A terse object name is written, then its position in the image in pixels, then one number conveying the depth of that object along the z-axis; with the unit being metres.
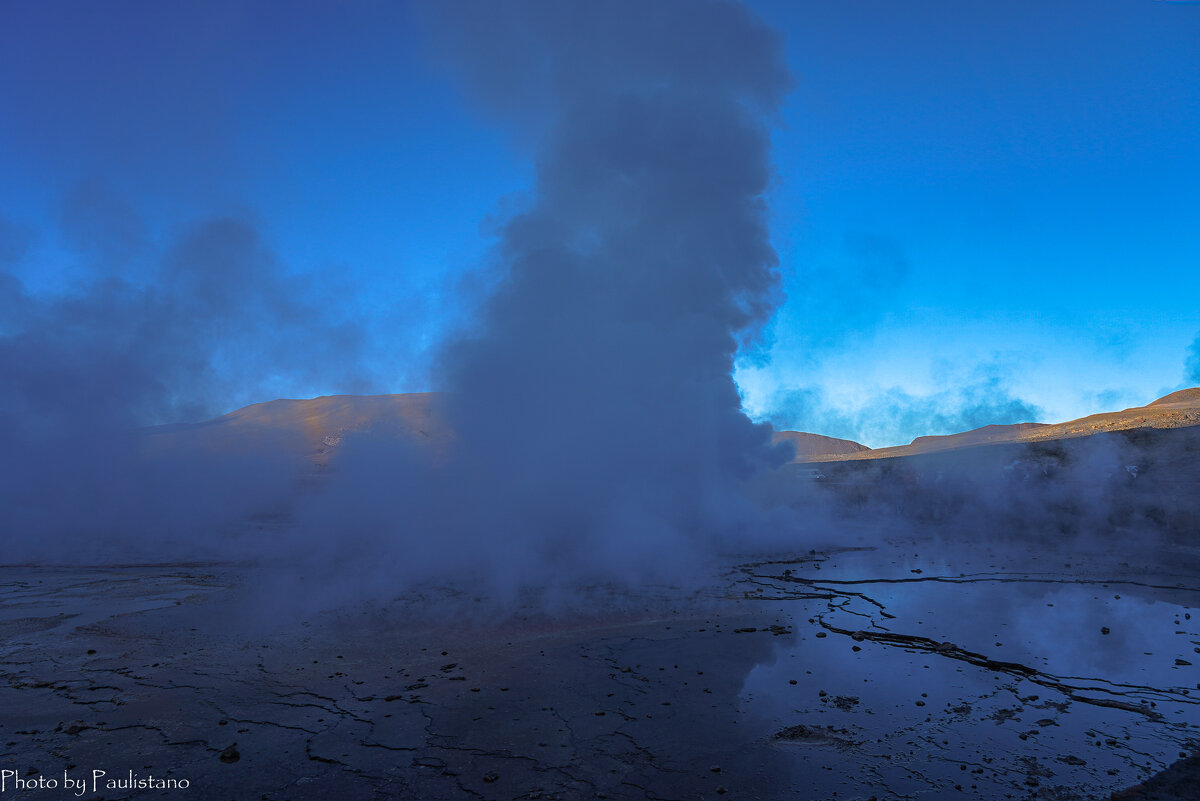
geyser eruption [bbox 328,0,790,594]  12.47
